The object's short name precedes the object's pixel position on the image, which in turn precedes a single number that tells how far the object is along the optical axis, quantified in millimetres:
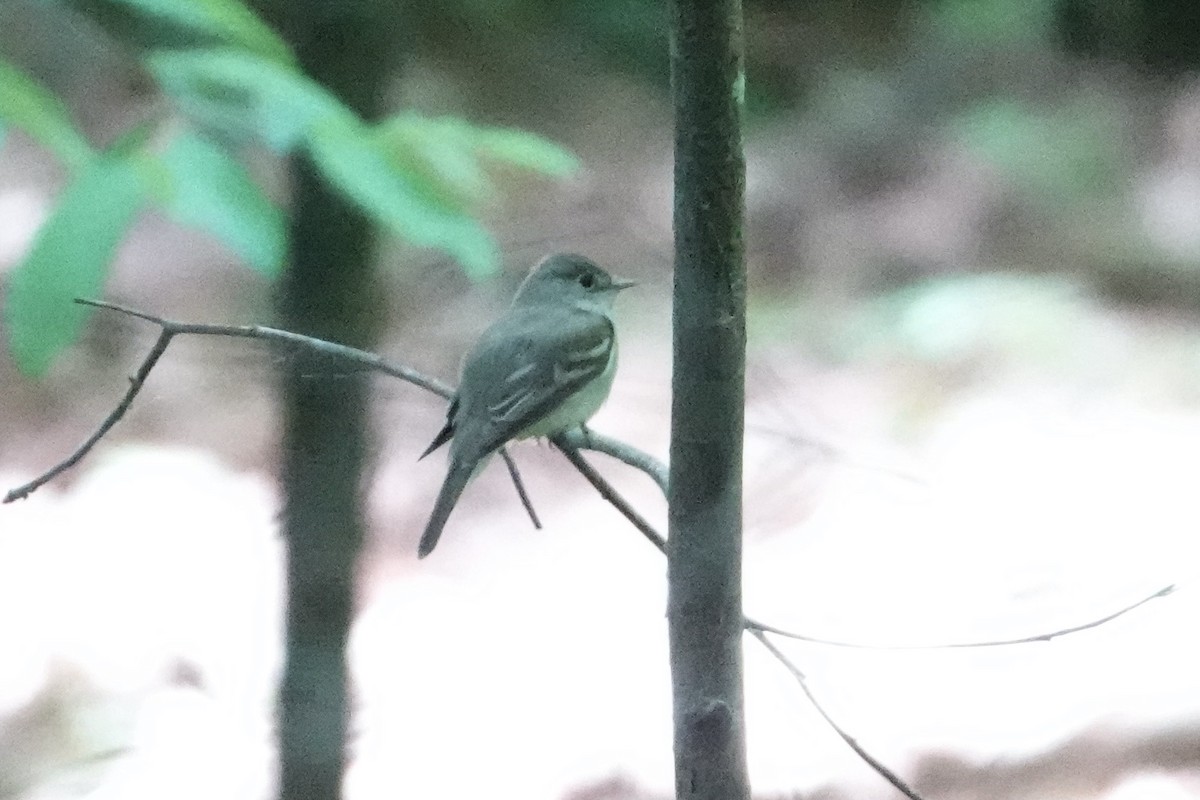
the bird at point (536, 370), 7269
